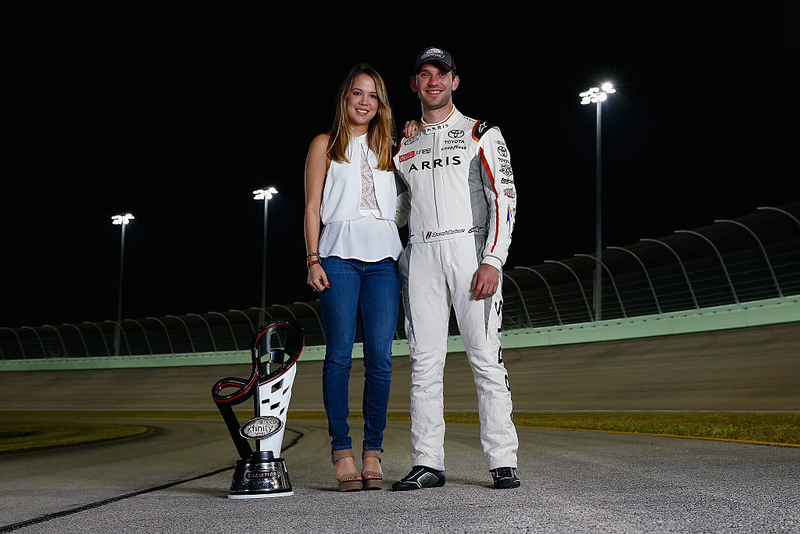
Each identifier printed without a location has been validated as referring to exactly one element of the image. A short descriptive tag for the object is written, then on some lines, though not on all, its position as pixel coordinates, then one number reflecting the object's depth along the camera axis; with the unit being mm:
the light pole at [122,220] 40625
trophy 3406
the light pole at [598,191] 22250
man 3936
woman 3971
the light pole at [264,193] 35906
